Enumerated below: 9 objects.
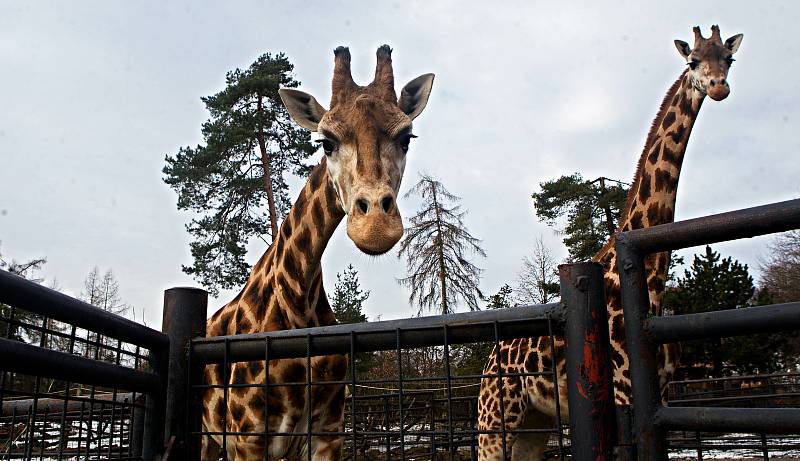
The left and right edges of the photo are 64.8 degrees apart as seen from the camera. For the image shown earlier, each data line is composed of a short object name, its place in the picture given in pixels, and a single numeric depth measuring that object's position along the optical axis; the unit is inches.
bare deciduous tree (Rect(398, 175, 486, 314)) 1017.5
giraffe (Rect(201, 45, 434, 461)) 128.1
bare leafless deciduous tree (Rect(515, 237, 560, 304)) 1109.1
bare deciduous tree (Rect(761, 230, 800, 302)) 1148.5
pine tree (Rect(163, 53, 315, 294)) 796.6
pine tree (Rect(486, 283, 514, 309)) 988.6
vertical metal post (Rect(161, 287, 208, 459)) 83.0
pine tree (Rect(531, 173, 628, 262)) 1003.3
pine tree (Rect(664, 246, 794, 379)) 725.9
